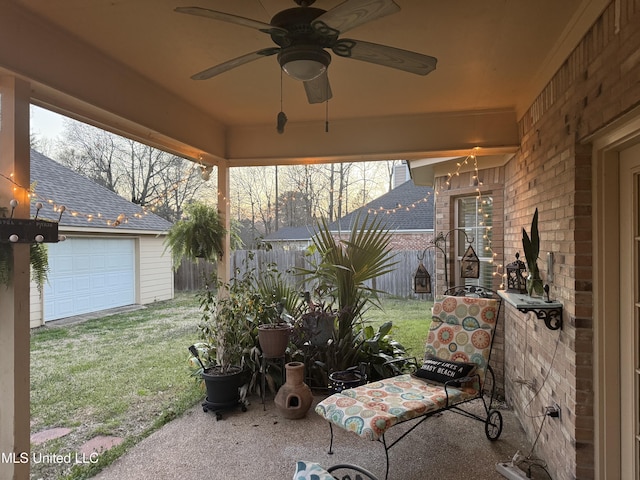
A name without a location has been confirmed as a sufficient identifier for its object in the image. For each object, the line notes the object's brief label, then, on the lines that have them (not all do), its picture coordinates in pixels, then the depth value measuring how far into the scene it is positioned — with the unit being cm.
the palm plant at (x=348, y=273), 405
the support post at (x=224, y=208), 420
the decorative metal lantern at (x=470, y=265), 379
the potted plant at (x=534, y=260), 254
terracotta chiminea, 346
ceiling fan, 161
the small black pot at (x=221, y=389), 355
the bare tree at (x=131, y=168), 1135
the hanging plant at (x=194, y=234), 366
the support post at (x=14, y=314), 202
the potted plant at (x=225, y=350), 357
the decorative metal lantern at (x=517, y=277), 305
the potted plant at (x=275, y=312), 364
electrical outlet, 240
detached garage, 723
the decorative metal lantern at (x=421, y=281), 418
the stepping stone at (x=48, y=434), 317
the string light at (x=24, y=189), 205
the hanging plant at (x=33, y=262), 196
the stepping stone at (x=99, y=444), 295
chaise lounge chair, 256
